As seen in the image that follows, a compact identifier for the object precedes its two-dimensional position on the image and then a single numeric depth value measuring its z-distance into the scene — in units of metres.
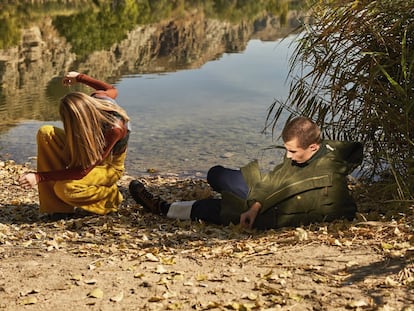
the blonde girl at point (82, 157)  6.40
